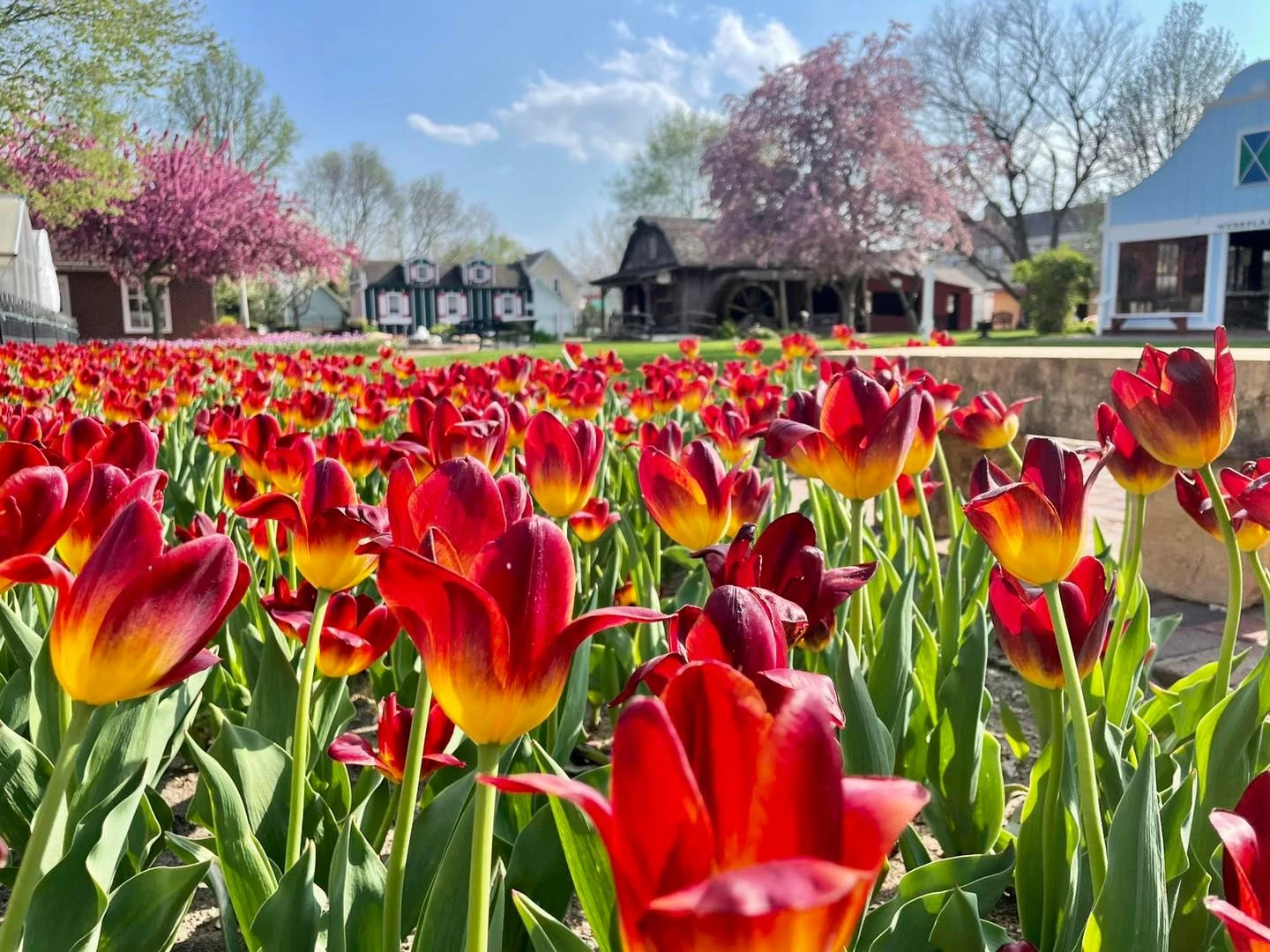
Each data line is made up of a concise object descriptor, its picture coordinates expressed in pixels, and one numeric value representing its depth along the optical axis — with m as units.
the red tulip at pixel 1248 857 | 0.51
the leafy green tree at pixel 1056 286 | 28.66
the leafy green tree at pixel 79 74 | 18.61
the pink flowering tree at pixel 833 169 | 28.14
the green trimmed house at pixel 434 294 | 56.44
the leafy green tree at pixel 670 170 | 55.78
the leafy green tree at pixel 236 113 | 42.44
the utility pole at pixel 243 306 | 42.16
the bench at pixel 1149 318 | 24.83
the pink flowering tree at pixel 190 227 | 29.34
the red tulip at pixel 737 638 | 0.64
